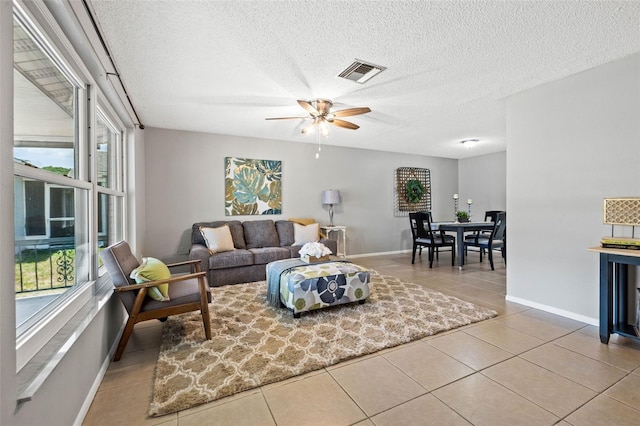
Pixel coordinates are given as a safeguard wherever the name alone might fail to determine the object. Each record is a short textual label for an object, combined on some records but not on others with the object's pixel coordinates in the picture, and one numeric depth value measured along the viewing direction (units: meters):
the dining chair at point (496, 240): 4.75
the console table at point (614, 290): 2.10
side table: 5.38
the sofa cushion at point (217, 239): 4.14
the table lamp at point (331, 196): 5.39
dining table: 4.83
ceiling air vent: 2.44
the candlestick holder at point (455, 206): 7.09
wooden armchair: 2.06
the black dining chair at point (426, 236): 4.98
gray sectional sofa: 3.92
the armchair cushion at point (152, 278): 2.17
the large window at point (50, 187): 1.28
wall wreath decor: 6.55
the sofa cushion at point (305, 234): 4.86
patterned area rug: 1.76
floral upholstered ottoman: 2.72
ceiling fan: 3.04
